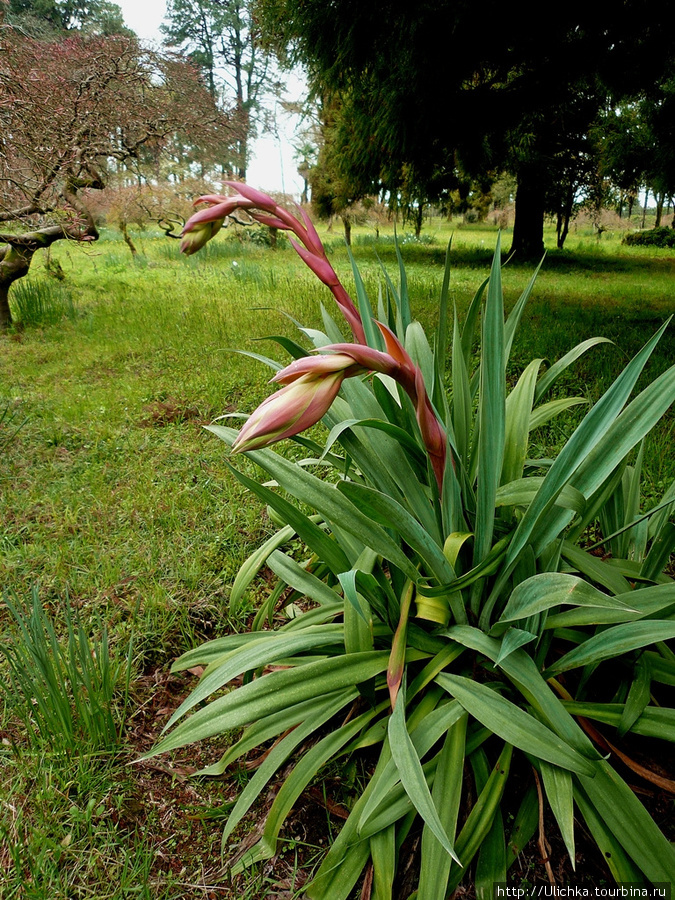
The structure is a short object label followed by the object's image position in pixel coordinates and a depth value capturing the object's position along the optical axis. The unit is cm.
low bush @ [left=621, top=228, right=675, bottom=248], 1971
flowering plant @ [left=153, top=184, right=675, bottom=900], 98
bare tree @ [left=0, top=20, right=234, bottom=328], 451
